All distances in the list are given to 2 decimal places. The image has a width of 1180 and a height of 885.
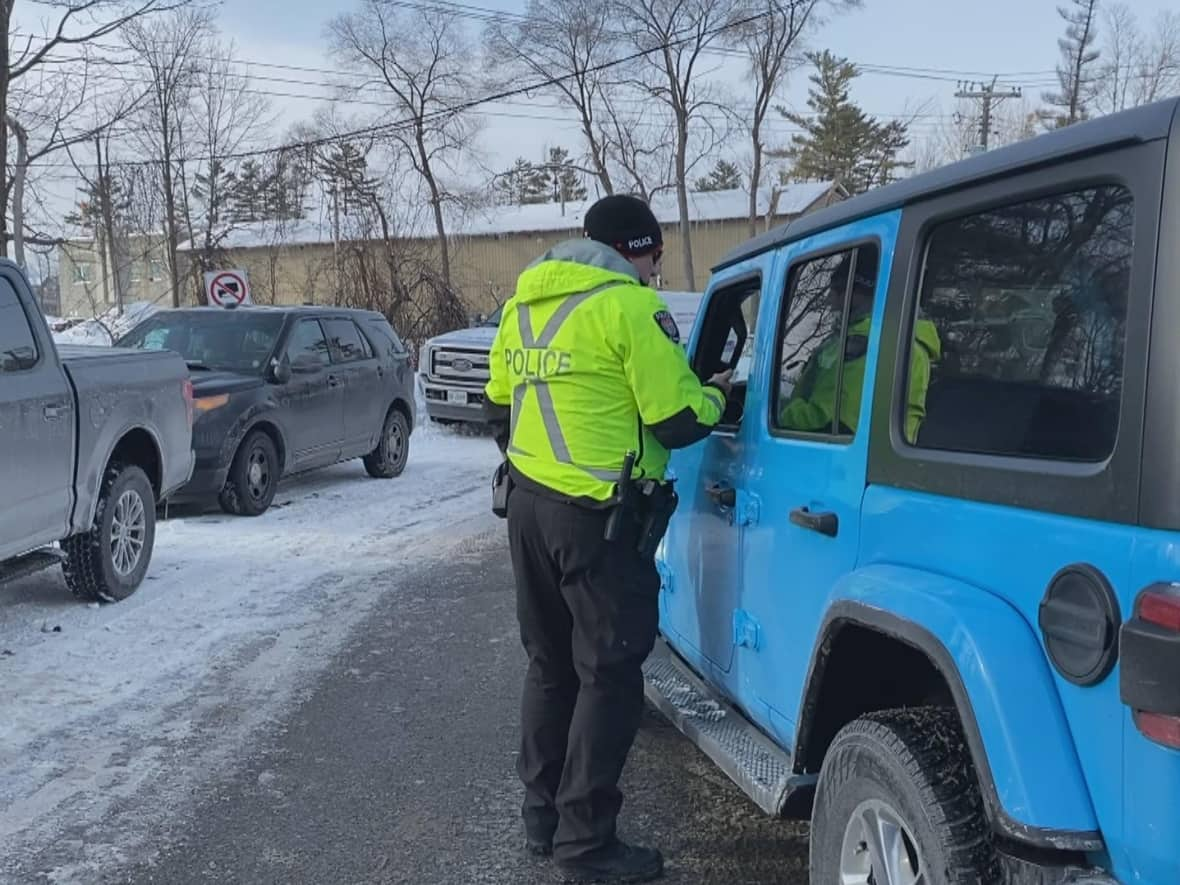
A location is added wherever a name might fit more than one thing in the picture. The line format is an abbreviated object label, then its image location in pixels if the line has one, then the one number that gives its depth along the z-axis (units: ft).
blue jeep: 6.20
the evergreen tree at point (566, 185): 215.51
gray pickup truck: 18.44
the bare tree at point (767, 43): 127.65
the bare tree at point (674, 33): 127.75
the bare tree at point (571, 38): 125.49
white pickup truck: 48.42
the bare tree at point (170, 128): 92.12
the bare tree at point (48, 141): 56.80
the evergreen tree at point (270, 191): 122.01
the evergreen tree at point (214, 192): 104.57
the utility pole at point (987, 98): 127.75
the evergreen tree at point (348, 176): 103.81
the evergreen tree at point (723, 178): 204.19
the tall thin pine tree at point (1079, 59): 122.83
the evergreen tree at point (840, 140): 198.90
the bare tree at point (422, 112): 119.75
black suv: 30.35
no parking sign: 46.60
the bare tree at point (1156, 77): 92.94
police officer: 10.96
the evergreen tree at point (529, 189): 196.08
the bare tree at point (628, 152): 138.41
